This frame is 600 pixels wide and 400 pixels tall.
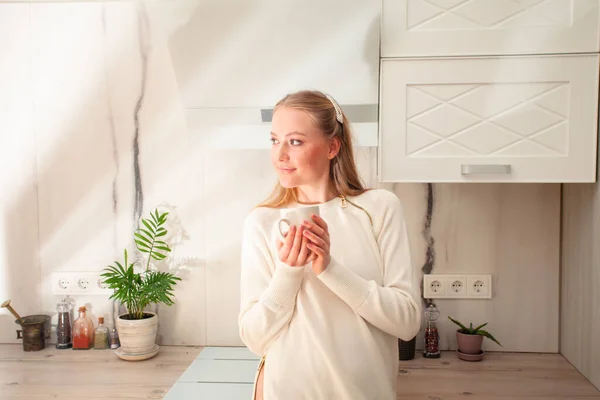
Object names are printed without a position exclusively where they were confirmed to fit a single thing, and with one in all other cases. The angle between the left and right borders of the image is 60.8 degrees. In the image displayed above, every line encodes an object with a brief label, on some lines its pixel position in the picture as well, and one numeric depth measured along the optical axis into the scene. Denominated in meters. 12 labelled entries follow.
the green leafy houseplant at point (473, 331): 1.79
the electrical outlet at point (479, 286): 1.86
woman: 1.07
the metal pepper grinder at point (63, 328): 1.88
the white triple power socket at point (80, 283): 1.93
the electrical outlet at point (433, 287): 1.87
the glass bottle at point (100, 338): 1.88
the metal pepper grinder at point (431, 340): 1.81
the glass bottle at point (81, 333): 1.88
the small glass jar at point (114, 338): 1.88
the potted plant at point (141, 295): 1.76
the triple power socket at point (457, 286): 1.86
